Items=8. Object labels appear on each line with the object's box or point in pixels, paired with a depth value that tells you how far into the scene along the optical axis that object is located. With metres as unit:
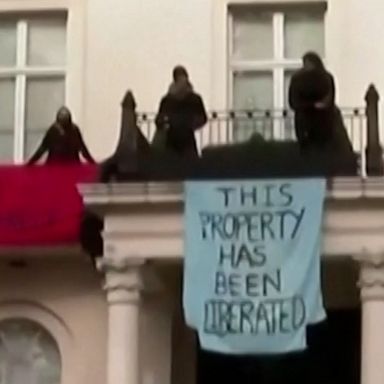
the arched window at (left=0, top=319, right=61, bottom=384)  20.23
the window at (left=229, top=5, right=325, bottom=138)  21.00
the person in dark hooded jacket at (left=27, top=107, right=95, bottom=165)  19.73
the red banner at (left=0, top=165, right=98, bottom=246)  19.16
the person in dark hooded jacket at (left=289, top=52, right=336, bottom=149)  18.09
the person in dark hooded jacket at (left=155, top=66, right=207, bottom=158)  18.44
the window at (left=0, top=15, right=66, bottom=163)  21.38
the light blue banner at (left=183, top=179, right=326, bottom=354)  17.86
